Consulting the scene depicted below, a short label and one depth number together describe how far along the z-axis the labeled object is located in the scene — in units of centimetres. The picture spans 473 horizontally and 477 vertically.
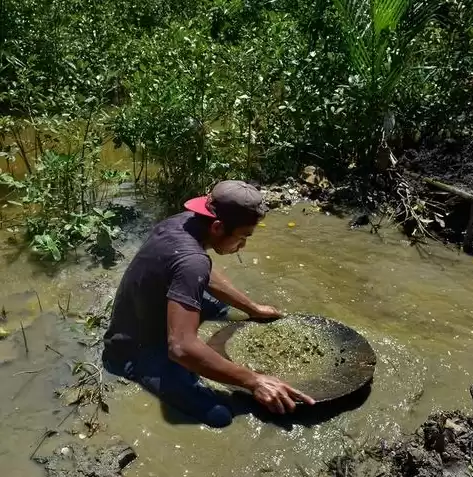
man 316
